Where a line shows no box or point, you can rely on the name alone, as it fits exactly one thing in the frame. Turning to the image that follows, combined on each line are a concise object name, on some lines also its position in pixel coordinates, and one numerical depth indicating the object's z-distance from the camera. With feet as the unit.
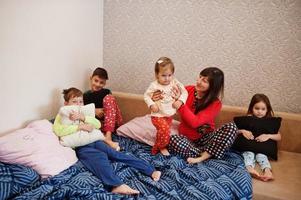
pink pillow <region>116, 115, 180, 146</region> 7.35
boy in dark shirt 7.73
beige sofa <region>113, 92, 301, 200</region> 5.63
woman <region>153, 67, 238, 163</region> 6.56
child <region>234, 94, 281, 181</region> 6.63
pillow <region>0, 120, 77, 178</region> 5.50
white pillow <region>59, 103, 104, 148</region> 6.33
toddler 6.72
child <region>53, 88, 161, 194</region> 5.40
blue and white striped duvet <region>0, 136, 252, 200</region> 4.95
